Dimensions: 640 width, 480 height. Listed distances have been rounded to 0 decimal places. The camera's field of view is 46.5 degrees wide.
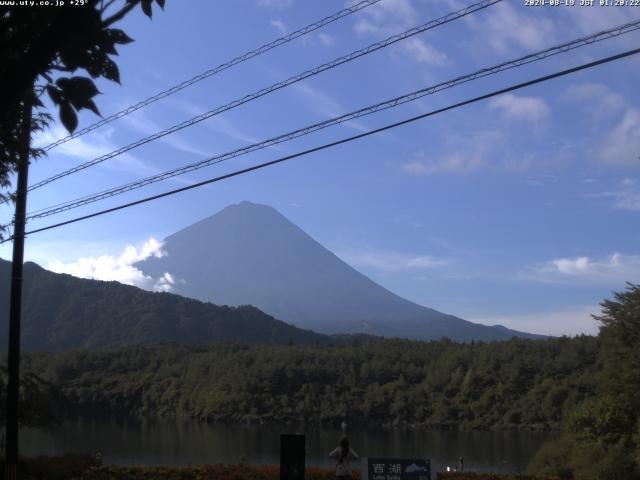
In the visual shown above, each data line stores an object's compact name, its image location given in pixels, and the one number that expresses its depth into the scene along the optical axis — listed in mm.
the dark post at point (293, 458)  10391
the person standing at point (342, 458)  12305
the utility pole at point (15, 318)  13195
